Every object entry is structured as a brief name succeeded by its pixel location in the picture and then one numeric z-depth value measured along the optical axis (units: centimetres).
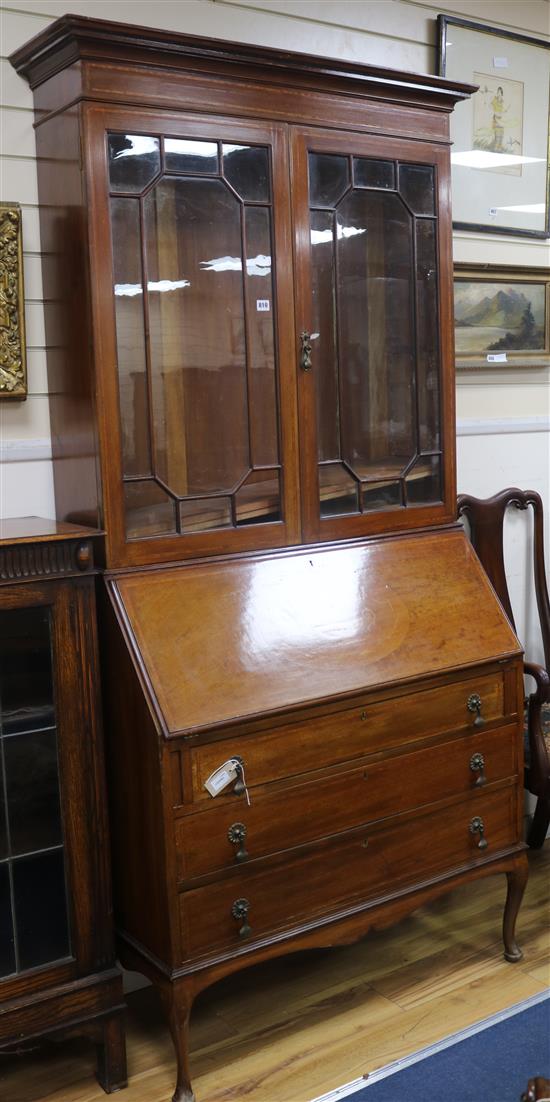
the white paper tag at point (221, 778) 218
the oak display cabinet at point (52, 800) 216
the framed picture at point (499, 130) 326
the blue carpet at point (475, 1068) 230
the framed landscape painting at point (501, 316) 334
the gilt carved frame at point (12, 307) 241
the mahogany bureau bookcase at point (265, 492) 222
